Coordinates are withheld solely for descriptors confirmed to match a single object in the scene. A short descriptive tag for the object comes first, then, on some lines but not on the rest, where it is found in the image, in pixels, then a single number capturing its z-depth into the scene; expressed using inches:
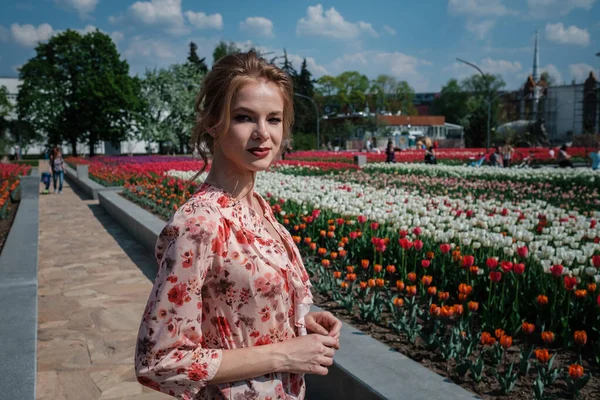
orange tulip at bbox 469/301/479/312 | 132.1
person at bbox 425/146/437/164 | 869.8
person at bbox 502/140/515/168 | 900.0
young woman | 47.6
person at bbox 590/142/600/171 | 734.6
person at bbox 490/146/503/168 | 848.9
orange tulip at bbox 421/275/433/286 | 149.1
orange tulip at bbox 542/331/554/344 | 116.6
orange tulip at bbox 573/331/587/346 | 116.3
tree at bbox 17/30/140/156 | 1831.9
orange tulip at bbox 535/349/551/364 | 104.2
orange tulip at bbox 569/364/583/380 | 100.3
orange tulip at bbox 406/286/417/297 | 146.9
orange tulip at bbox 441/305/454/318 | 129.0
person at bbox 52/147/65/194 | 690.8
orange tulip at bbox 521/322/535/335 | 118.6
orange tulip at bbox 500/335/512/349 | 111.3
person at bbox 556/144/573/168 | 834.8
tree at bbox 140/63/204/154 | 1727.4
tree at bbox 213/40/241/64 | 2573.8
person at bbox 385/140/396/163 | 909.2
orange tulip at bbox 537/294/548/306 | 132.0
